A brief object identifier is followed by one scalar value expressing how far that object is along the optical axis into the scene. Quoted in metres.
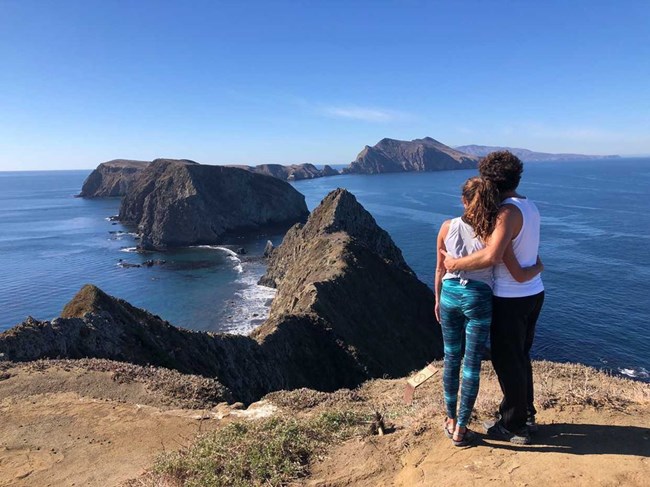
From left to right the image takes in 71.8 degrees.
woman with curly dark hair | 5.30
